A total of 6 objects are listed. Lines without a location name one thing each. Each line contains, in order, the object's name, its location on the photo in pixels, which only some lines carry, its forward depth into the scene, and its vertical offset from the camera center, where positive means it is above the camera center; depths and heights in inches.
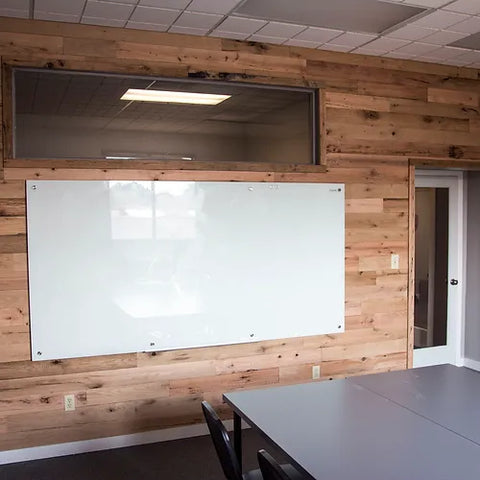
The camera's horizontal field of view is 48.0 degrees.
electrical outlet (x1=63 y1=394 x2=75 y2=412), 142.4 -46.6
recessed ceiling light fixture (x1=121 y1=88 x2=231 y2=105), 148.2 +36.4
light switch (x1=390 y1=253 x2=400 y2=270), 179.2 -12.1
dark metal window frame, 136.9 +40.2
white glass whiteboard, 140.1 -10.8
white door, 200.2 -16.6
